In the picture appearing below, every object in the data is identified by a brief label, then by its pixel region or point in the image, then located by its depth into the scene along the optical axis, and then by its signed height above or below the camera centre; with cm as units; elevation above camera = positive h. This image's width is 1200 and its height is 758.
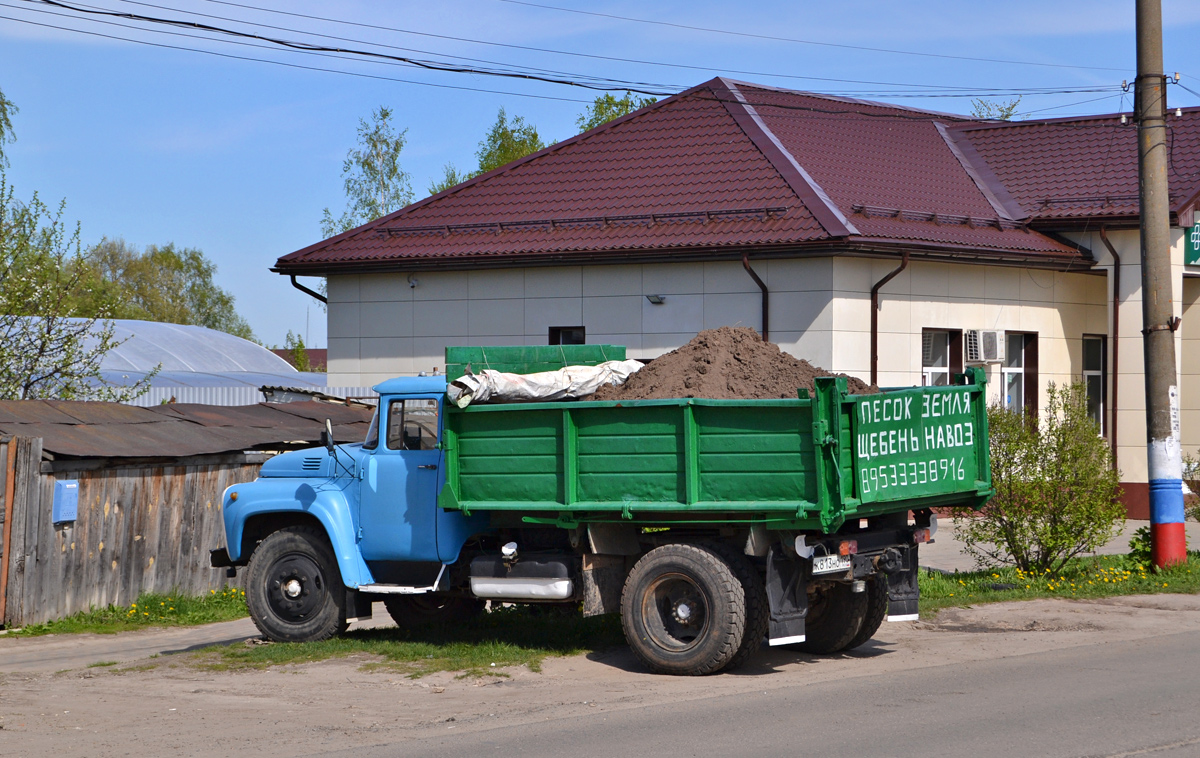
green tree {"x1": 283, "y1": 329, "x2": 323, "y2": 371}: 7519 +894
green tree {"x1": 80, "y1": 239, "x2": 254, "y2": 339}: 7956 +1404
